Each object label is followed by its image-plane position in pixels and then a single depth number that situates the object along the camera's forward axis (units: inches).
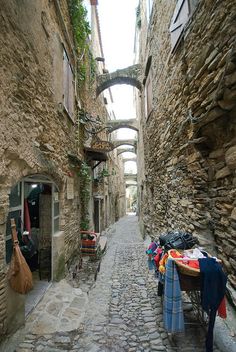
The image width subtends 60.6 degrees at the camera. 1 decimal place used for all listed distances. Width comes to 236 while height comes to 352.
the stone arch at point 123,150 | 825.5
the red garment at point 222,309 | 80.7
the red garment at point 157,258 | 112.8
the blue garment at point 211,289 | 77.9
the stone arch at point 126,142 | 681.0
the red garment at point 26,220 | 136.9
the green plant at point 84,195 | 240.5
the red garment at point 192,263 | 82.7
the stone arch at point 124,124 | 565.9
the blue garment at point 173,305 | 80.4
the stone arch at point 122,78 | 373.7
